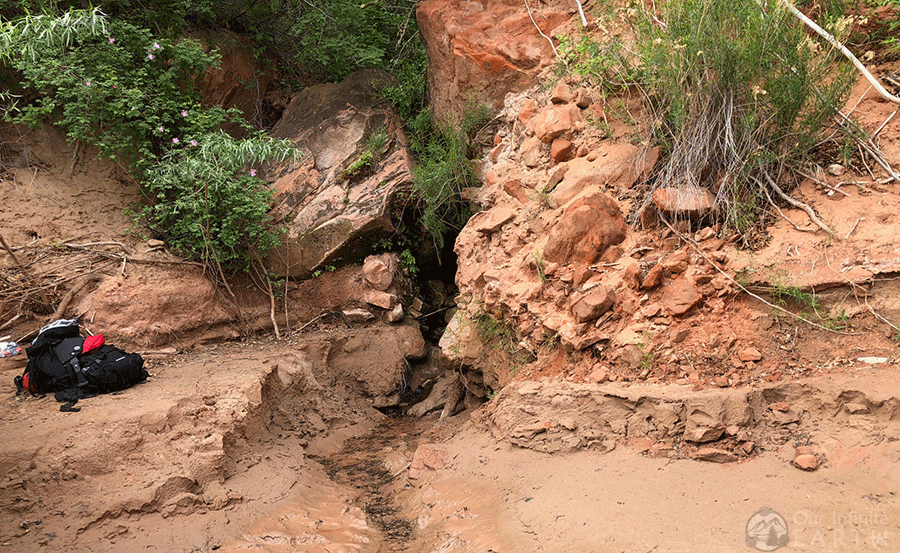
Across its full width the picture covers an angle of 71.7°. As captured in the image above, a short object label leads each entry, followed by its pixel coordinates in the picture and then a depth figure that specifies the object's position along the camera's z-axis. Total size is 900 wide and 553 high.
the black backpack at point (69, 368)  4.87
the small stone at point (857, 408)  3.22
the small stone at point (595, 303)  4.37
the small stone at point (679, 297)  4.11
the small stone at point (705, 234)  4.31
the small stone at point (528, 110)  6.12
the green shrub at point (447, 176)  6.80
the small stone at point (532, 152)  5.74
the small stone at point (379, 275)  7.17
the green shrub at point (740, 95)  4.24
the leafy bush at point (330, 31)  7.94
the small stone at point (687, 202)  4.32
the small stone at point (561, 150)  5.43
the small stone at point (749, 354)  3.82
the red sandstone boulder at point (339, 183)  7.18
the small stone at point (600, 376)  4.21
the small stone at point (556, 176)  5.36
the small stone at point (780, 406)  3.49
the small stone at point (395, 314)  7.15
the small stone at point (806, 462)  3.13
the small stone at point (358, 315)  7.19
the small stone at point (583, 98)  5.52
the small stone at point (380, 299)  7.14
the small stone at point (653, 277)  4.27
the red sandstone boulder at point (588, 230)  4.65
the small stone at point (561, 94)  5.68
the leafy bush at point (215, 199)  6.47
